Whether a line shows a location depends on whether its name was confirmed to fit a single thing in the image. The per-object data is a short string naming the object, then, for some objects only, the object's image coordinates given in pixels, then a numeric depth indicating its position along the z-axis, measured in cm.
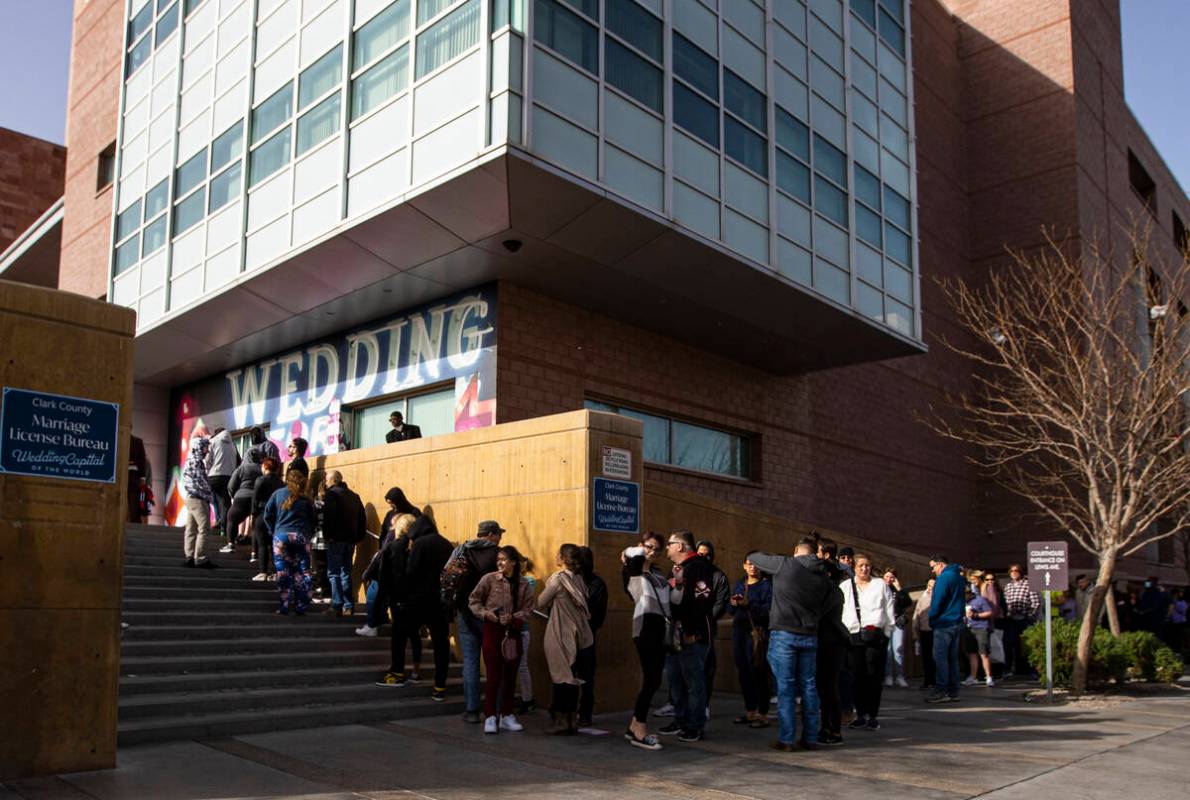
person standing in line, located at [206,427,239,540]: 1534
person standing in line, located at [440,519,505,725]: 959
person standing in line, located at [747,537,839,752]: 880
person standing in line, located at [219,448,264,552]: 1448
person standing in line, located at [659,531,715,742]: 904
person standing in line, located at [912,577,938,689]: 1489
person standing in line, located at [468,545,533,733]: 922
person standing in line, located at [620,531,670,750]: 869
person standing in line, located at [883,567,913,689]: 1438
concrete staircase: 861
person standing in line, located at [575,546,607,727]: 939
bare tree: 1442
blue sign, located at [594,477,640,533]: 1077
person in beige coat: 908
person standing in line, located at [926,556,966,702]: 1328
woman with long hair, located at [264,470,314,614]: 1194
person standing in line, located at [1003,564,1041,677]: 1728
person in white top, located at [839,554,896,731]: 1037
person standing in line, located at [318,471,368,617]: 1241
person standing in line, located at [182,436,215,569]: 1345
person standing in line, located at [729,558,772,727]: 1022
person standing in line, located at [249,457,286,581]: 1346
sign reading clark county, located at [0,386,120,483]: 689
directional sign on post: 1376
